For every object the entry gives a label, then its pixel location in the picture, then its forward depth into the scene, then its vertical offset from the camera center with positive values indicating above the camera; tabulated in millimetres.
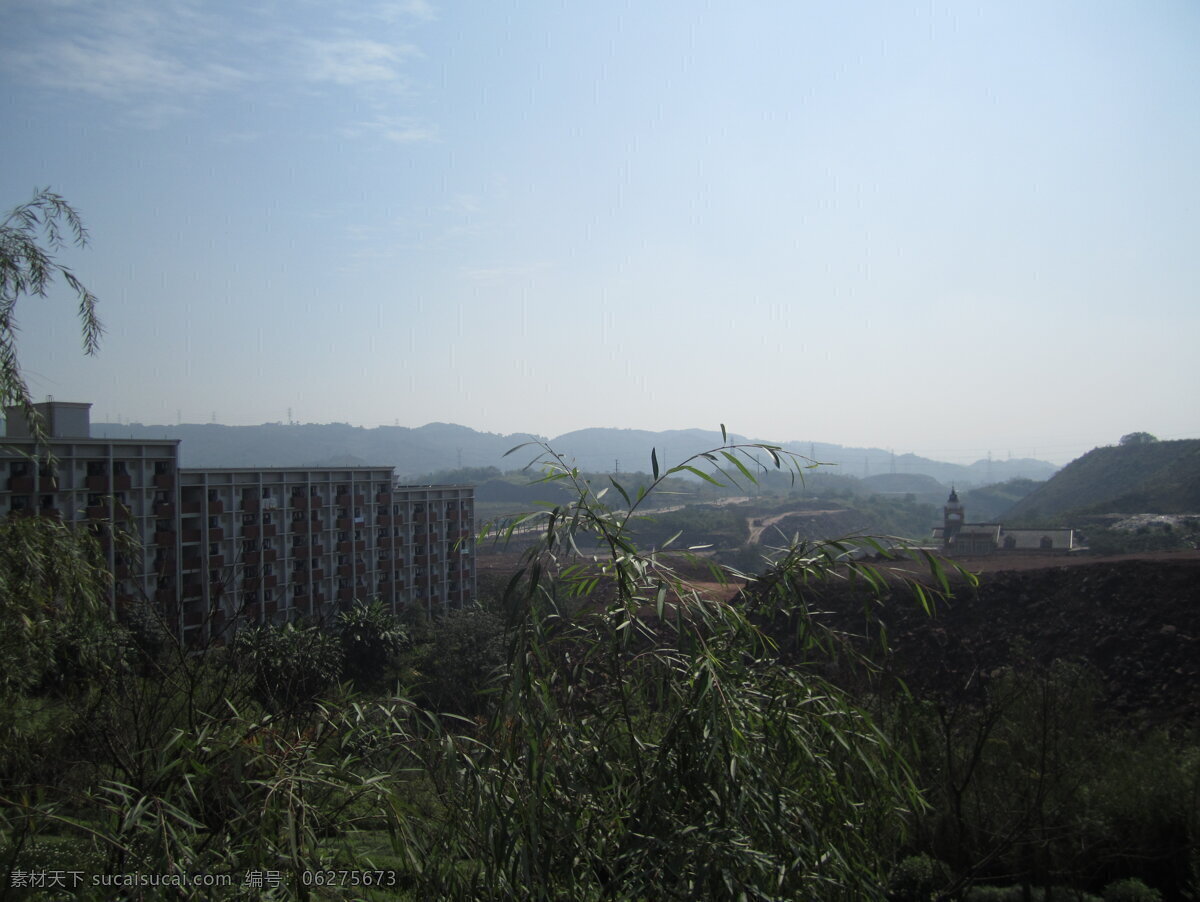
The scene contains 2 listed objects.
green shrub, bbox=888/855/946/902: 5824 -3469
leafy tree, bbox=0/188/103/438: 4598 +1115
